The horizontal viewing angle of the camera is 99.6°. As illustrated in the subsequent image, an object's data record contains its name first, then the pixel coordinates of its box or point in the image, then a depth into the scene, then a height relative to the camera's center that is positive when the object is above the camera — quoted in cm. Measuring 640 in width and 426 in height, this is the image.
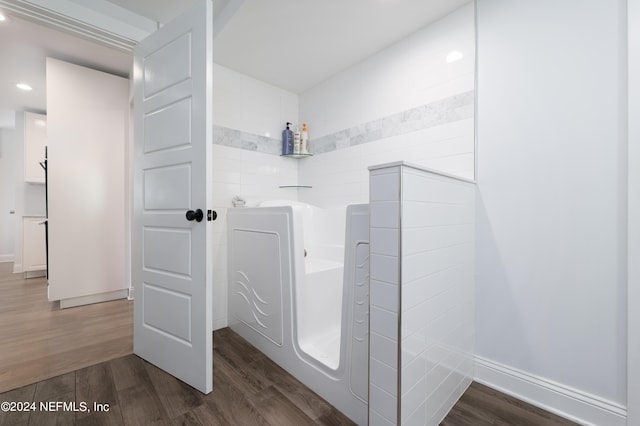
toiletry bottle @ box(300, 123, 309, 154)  238 +63
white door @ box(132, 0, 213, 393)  132 +8
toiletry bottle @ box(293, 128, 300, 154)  236 +61
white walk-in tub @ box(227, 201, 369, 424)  111 -45
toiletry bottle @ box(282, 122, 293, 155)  237 +62
